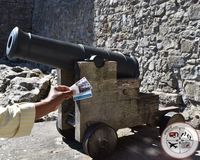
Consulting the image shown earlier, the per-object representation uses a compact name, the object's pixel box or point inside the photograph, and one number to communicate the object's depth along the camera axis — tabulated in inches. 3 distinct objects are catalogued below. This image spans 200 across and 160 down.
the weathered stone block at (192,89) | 190.6
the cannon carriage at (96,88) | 141.7
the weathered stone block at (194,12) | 188.1
